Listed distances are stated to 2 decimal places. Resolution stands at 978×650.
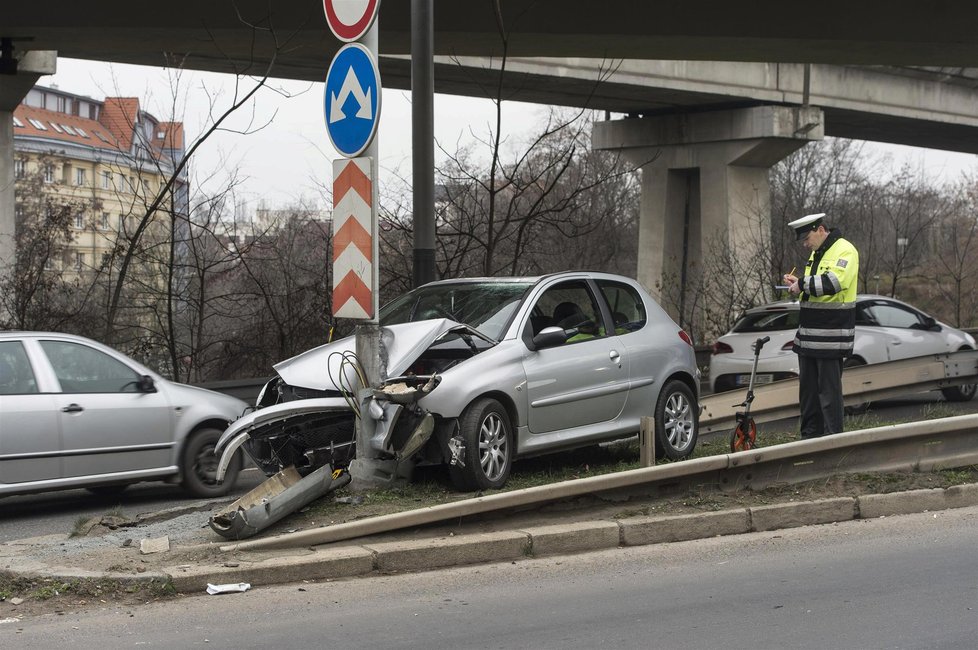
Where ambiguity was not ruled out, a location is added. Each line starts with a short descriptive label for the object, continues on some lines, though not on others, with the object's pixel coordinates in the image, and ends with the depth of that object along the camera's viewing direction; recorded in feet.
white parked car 48.78
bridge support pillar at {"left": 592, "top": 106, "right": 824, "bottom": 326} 98.99
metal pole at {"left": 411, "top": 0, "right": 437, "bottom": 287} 41.04
